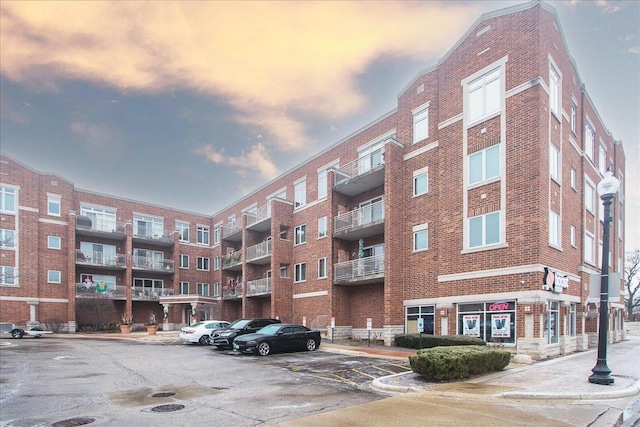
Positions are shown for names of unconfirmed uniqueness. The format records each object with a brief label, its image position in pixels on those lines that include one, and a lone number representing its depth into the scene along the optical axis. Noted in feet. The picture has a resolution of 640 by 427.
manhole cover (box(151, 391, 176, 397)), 34.47
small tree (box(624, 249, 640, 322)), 212.23
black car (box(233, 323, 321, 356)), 62.64
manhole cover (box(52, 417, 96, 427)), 26.17
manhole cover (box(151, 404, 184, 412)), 29.32
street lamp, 34.94
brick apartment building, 60.18
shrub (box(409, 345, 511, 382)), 36.73
